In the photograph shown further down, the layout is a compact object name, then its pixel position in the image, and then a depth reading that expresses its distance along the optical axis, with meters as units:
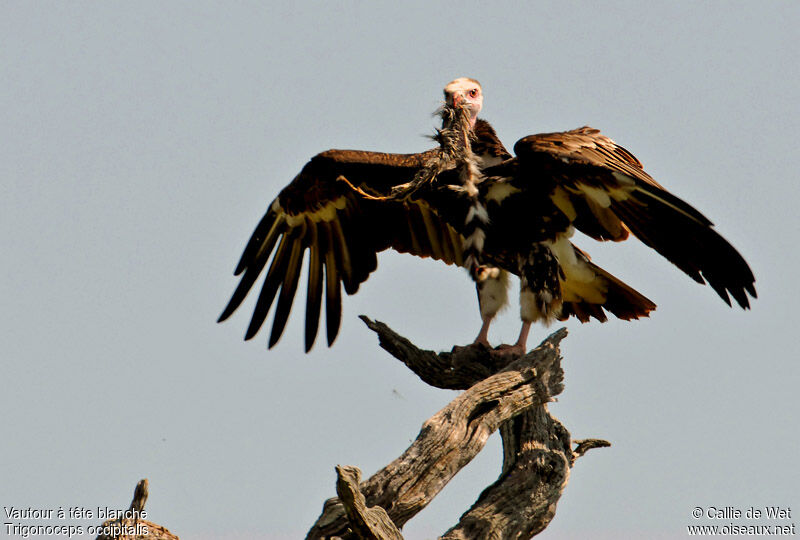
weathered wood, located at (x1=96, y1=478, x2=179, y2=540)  10.72
